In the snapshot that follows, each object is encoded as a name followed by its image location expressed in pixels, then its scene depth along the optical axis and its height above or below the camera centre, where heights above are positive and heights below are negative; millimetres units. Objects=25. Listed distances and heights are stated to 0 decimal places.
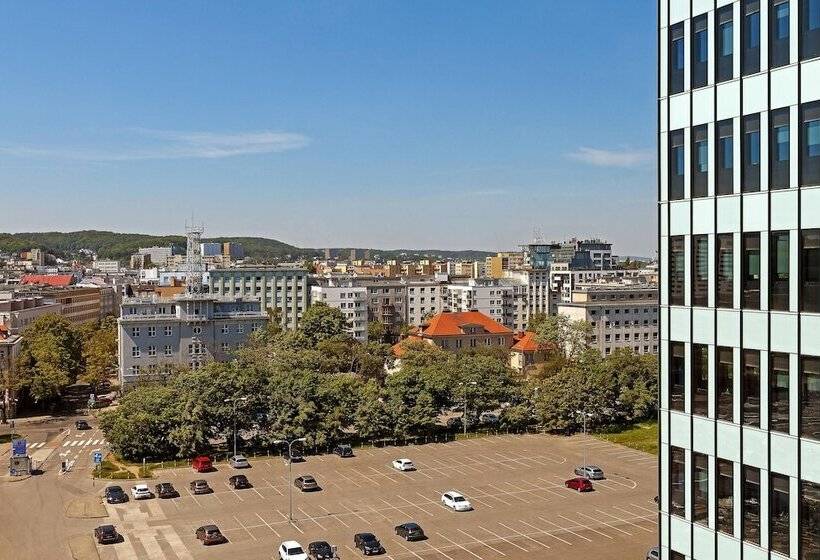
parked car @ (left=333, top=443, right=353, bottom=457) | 66000 -15189
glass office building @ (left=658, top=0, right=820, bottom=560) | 15688 -506
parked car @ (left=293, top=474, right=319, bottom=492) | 55125 -14893
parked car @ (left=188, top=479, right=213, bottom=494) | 54625 -14840
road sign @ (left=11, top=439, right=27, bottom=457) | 60656 -13312
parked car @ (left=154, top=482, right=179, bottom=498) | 53688 -14769
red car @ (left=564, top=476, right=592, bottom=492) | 54438 -15057
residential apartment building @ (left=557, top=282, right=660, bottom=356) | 123000 -8806
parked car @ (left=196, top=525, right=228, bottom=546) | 43781 -14508
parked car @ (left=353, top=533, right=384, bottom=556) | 42125 -14595
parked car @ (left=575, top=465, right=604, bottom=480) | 57750 -15131
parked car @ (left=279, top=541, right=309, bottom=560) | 40656 -14348
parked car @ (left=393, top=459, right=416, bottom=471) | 61000 -15184
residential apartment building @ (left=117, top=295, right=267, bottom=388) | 94562 -8078
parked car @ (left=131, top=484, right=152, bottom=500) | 53219 -14700
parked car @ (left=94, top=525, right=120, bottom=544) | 44281 -14504
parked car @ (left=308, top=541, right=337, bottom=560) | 41000 -14453
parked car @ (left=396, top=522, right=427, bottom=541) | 44250 -14664
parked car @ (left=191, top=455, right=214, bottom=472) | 61434 -15021
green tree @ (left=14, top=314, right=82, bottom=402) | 87250 -10563
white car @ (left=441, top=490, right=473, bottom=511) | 50188 -14867
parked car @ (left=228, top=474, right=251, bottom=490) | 55969 -14914
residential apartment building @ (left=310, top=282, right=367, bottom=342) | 143500 -7284
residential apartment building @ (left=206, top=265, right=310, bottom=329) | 151125 -4456
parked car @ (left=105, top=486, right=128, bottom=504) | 52438 -14718
